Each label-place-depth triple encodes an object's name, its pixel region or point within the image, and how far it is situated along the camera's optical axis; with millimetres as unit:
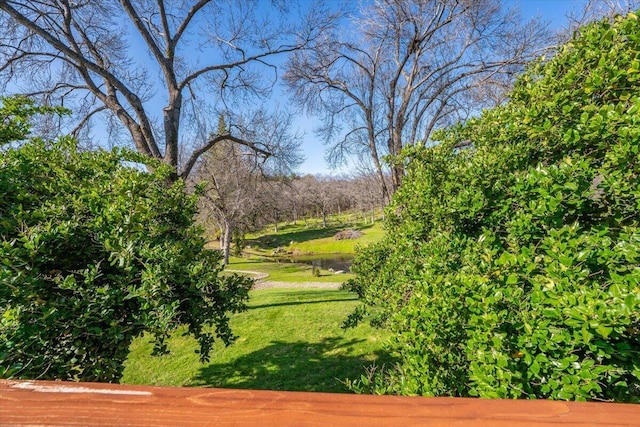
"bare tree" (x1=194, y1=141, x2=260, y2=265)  14422
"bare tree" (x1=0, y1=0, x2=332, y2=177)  5500
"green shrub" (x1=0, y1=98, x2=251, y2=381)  1776
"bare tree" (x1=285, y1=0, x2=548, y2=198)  7340
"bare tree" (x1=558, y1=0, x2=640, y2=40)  5274
